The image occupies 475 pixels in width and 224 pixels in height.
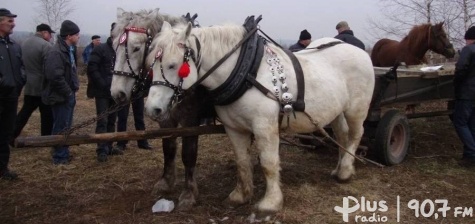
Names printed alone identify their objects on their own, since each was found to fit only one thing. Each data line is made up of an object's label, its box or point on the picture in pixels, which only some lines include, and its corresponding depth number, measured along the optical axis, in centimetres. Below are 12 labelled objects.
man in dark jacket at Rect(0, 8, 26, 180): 444
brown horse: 758
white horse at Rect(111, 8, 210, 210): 350
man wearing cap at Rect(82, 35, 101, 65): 943
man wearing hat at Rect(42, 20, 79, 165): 493
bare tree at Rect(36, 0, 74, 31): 2067
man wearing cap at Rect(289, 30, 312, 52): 738
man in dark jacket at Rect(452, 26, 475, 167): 509
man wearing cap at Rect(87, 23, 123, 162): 539
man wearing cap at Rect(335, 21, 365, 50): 646
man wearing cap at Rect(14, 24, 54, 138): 549
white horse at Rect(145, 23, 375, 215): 304
